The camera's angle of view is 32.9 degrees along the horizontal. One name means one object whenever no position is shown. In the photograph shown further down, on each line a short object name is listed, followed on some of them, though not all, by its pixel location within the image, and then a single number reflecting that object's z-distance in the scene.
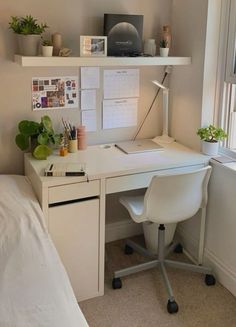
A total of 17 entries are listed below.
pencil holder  2.57
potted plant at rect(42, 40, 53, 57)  2.30
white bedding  1.31
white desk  2.15
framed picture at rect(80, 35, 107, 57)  2.39
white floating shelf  2.22
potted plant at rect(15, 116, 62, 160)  2.39
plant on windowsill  2.54
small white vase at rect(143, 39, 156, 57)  2.67
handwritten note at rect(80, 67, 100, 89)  2.63
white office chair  2.21
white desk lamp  2.77
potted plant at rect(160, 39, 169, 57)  2.63
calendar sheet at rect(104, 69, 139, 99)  2.73
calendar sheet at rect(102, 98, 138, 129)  2.78
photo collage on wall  2.53
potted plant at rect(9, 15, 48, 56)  2.26
